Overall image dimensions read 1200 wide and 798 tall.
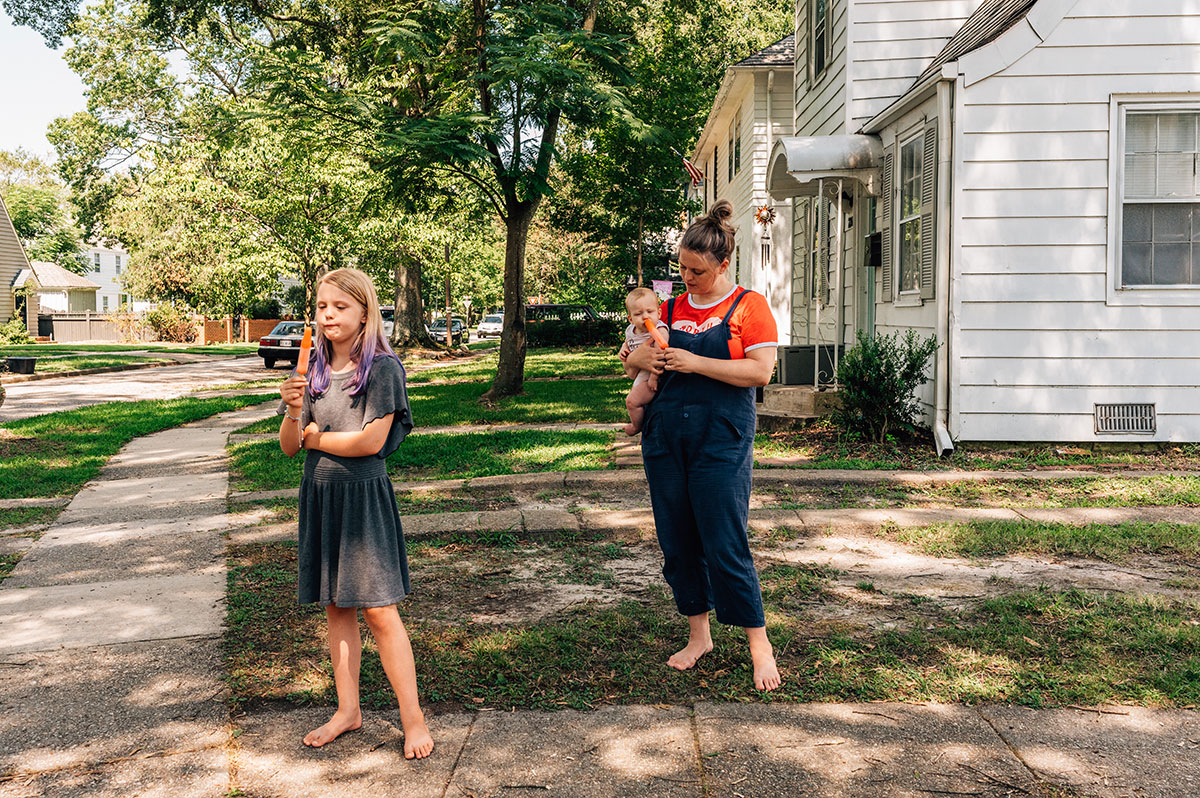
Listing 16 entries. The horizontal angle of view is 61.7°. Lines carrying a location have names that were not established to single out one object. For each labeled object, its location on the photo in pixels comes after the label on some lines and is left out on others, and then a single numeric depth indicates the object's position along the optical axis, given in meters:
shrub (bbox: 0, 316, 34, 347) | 39.06
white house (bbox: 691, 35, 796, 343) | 21.45
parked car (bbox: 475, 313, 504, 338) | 62.75
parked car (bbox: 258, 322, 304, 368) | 28.16
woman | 3.88
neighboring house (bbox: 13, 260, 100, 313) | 56.84
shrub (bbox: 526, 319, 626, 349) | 38.31
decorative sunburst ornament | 16.08
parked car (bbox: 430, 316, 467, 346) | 46.57
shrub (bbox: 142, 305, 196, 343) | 49.62
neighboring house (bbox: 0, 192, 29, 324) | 41.66
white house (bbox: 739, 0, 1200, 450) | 9.20
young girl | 3.46
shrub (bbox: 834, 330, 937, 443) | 9.50
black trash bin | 22.75
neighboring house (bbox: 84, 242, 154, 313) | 72.19
